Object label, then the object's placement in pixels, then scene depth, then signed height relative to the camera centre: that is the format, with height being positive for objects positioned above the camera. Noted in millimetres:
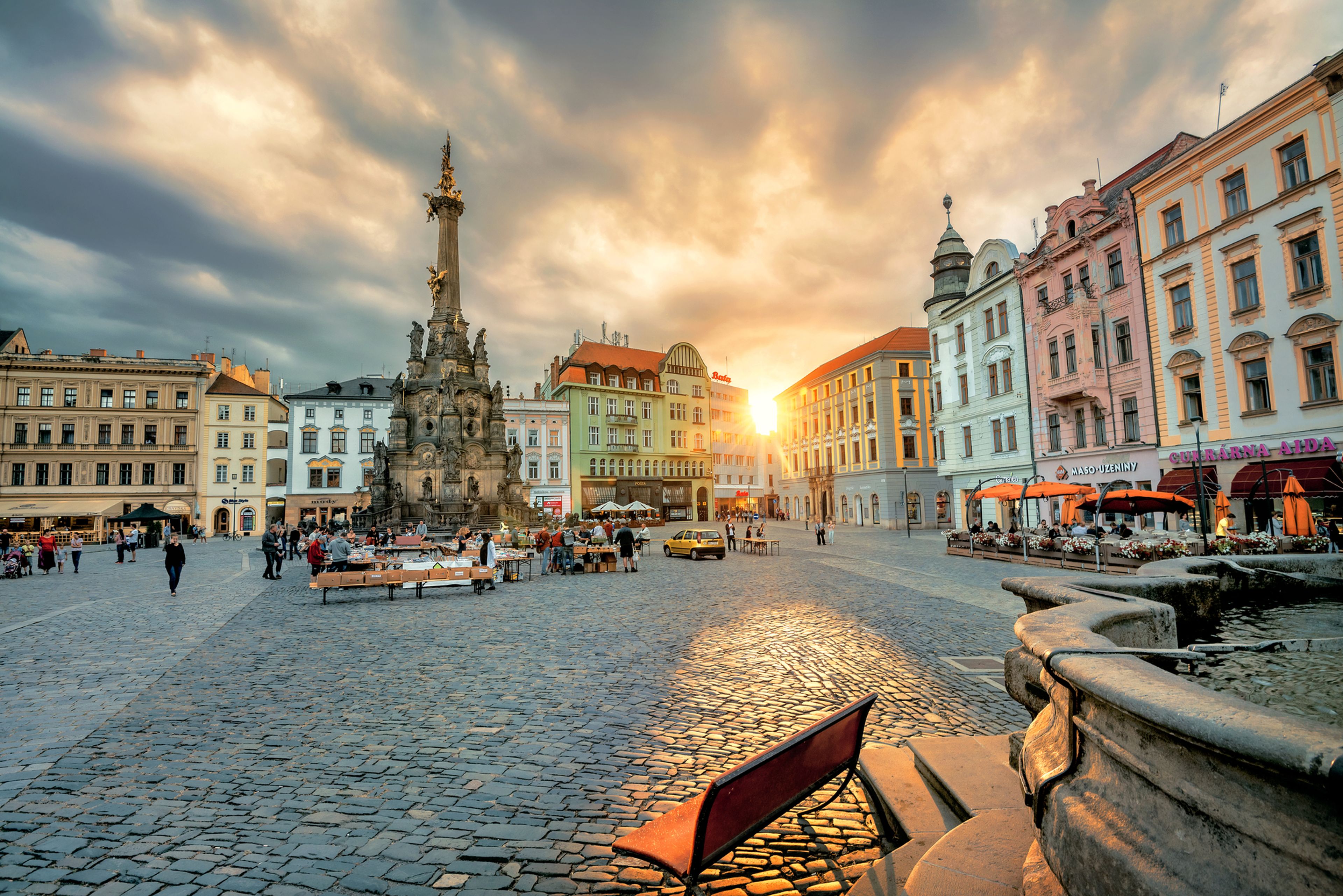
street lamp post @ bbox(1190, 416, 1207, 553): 16766 -22
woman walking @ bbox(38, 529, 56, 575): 22875 -1210
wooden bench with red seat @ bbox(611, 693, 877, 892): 2639 -1393
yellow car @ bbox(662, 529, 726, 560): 25984 -1808
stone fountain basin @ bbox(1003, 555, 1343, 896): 1413 -806
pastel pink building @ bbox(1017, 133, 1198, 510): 26609 +6662
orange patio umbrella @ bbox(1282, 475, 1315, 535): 14594 -580
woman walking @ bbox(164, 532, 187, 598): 15469 -1111
